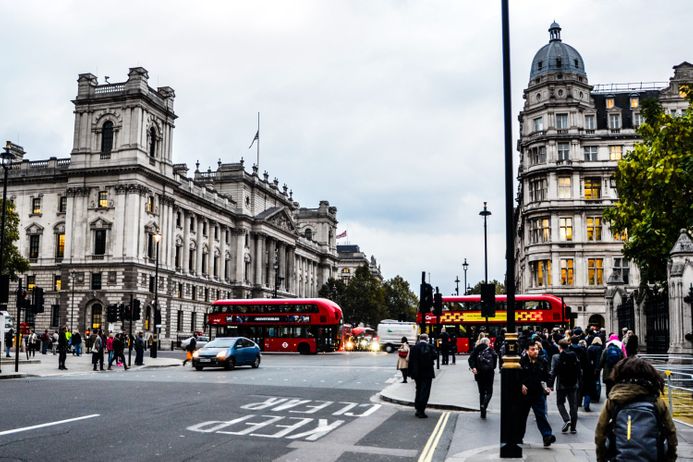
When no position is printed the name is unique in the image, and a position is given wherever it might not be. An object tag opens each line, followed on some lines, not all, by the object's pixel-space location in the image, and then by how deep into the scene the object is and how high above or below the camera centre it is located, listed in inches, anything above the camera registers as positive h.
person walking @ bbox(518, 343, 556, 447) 420.7 -49.9
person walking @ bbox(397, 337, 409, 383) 917.3 -66.0
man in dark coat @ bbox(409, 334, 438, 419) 574.2 -53.7
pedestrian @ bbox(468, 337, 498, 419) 562.3 -49.7
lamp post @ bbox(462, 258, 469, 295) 2568.7 +148.6
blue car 1167.0 -81.3
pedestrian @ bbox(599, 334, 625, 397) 534.0 -34.4
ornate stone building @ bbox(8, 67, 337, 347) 2684.5 +359.1
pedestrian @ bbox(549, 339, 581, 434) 477.1 -49.5
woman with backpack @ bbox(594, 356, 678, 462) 191.9 -31.0
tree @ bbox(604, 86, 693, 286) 1015.0 +180.4
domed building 2554.1 +451.6
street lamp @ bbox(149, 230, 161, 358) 1718.8 -108.2
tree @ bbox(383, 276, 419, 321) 5113.2 +70.2
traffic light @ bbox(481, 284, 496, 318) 978.1 +11.4
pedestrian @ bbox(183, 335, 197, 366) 1529.3 -89.8
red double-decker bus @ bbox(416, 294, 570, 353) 1691.7 -19.0
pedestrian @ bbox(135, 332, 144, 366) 1381.6 -87.2
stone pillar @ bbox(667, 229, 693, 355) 911.0 +16.0
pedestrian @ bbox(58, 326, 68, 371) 1192.2 -74.6
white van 2315.5 -84.4
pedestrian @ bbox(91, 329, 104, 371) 1228.5 -81.3
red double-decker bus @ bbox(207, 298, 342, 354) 1926.7 -42.5
